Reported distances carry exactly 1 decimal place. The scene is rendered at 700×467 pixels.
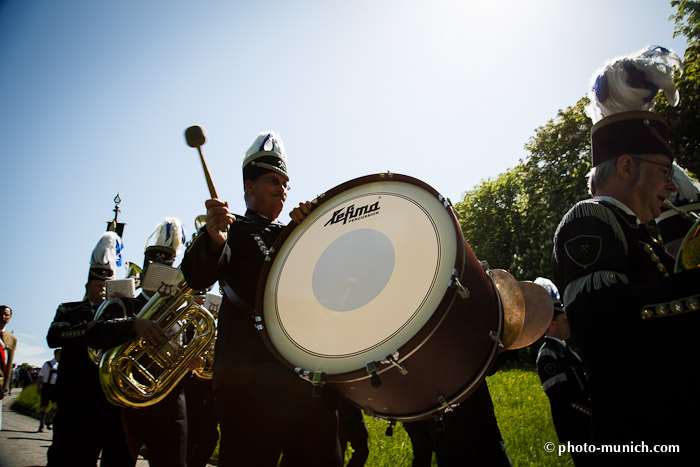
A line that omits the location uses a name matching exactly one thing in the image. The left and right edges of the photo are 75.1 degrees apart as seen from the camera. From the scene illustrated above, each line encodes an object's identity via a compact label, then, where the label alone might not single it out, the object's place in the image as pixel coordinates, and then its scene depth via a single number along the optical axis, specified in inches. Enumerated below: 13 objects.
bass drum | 70.2
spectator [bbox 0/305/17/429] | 258.4
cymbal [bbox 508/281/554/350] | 100.7
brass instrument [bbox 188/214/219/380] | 185.0
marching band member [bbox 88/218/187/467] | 144.3
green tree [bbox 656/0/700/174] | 525.7
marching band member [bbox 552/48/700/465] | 68.1
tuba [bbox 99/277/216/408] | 155.8
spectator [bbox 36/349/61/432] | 425.4
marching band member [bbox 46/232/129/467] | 157.2
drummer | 83.0
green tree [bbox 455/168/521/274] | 973.2
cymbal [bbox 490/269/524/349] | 83.3
